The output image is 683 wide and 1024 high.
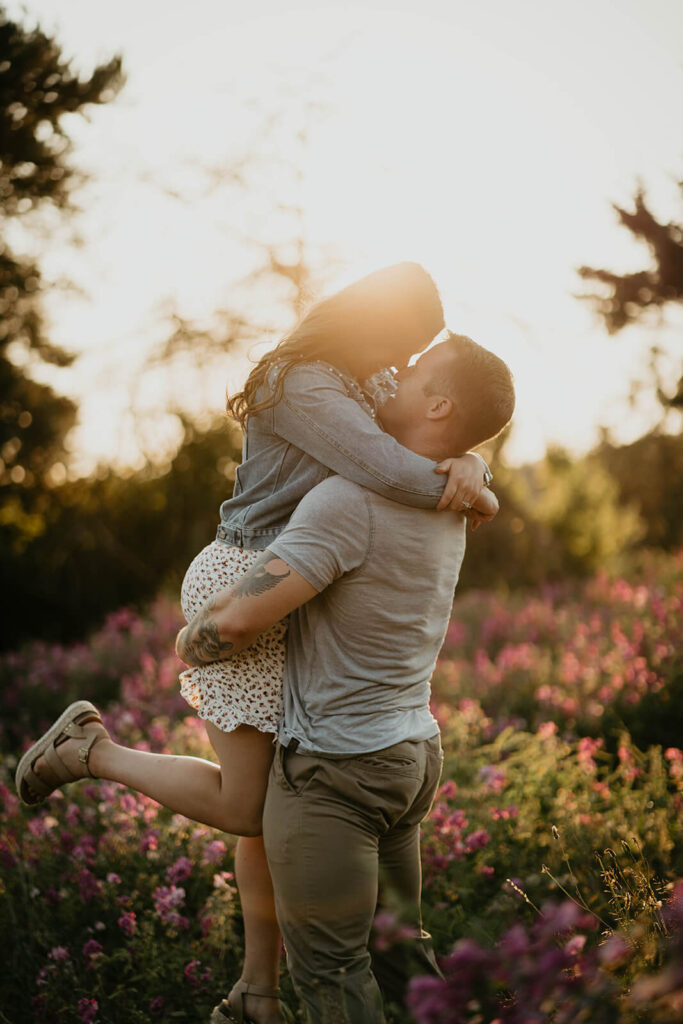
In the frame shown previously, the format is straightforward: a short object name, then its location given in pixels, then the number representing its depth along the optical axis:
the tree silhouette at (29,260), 9.62
